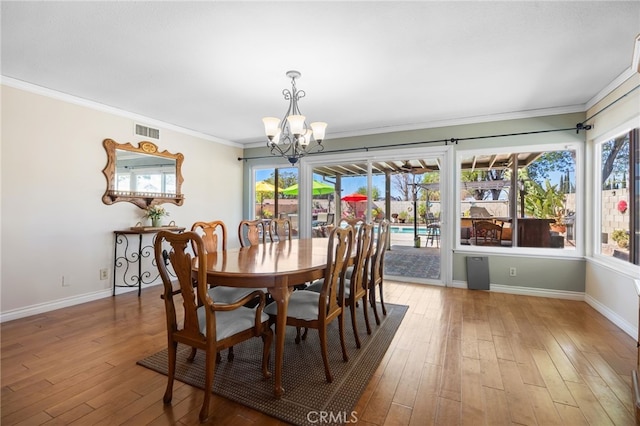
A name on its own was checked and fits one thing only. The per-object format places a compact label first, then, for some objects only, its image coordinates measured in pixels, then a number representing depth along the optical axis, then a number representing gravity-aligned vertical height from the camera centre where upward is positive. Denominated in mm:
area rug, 1722 -1115
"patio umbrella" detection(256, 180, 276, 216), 5957 +519
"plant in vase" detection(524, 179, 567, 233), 3902 +158
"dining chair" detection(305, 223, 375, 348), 2459 -562
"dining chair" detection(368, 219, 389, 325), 2973 -494
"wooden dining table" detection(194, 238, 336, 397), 1806 -366
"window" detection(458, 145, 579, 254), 3869 +244
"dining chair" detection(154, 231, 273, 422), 1601 -635
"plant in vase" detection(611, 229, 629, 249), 3000 -231
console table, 3925 -612
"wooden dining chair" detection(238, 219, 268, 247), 3500 -219
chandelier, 2640 +811
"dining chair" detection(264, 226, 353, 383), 1965 -639
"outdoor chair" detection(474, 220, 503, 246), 4250 -264
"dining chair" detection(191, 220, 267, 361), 2271 -627
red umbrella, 5066 +294
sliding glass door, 4598 +206
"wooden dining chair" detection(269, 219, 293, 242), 3920 -195
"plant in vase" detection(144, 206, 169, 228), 4172 -12
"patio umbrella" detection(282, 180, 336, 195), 5359 +468
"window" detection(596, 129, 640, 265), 2863 +201
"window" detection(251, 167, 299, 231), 5695 +377
